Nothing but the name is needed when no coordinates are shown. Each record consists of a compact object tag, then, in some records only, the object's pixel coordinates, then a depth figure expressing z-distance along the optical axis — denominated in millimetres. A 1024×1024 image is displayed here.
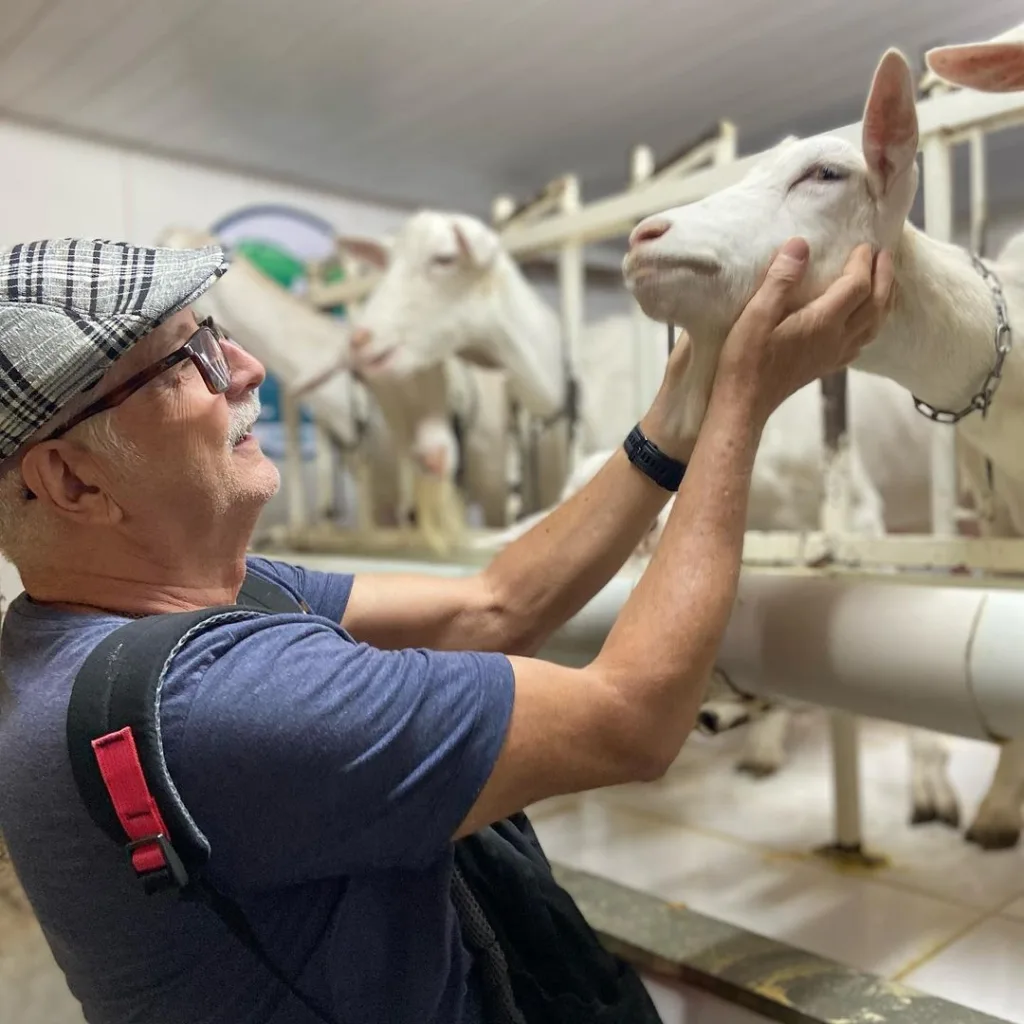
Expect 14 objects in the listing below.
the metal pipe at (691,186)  1080
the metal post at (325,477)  2508
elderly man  613
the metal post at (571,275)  1759
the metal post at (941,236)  1126
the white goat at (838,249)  822
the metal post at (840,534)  1350
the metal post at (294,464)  2379
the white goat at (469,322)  1888
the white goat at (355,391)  2105
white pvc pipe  880
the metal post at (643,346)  1554
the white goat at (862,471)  1589
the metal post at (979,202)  1258
